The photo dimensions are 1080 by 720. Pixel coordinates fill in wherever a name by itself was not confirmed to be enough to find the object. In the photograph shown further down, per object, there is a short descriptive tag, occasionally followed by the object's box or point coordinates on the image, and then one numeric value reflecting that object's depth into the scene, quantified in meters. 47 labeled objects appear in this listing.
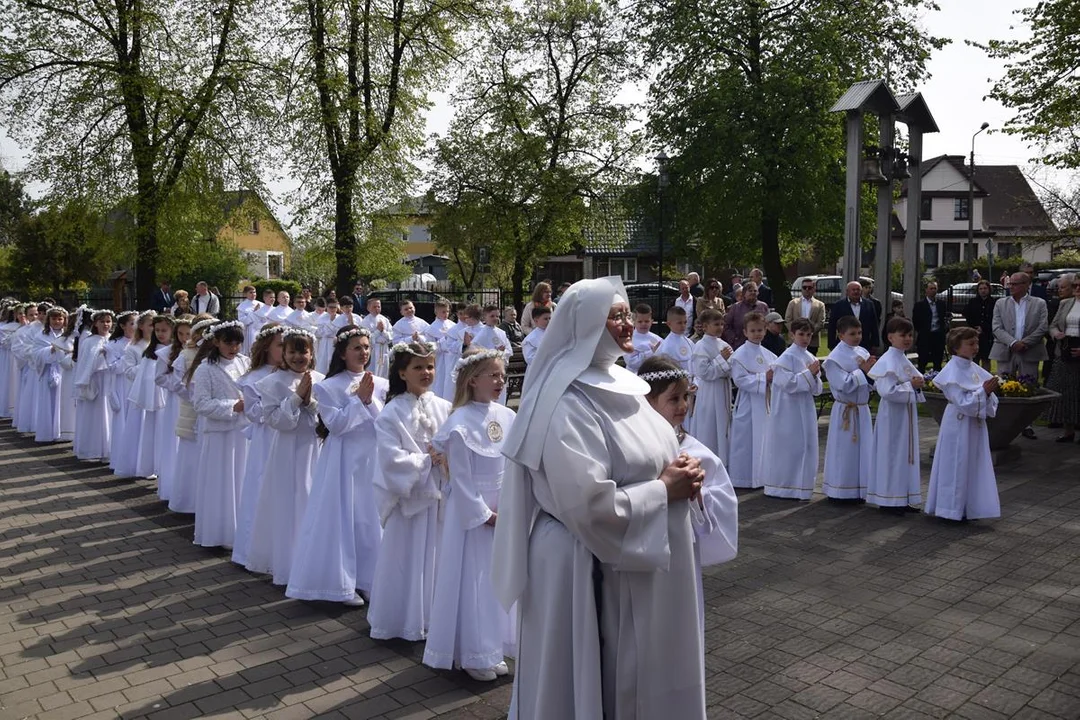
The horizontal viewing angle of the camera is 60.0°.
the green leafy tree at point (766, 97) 26.31
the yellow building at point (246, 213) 26.77
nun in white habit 3.39
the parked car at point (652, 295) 29.62
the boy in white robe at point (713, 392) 11.07
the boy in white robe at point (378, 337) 19.38
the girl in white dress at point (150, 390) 10.91
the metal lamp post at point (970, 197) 47.94
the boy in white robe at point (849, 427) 9.80
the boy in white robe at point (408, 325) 18.66
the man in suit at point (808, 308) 15.85
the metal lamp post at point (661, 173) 25.38
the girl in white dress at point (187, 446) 9.18
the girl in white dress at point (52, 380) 14.41
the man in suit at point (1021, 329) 13.38
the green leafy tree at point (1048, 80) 19.67
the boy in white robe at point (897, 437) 9.34
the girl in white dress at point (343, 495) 6.74
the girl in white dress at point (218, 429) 8.37
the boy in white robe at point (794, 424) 10.09
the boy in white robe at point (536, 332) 13.40
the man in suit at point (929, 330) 18.50
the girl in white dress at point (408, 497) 5.85
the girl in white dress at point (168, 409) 10.17
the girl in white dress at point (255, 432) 7.58
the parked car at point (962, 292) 31.72
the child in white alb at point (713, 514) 3.95
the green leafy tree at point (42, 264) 42.31
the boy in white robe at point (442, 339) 16.20
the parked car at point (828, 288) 37.50
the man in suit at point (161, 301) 22.73
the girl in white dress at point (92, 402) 12.65
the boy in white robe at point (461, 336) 16.72
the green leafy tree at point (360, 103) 25.86
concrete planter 11.21
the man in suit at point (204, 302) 21.58
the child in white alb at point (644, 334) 12.25
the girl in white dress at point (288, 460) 7.29
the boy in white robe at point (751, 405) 10.73
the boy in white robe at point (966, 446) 8.83
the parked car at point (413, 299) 30.56
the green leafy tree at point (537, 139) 30.72
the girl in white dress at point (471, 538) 5.48
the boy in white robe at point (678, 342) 11.73
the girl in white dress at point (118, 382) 11.84
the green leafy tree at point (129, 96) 23.98
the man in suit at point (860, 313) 14.13
